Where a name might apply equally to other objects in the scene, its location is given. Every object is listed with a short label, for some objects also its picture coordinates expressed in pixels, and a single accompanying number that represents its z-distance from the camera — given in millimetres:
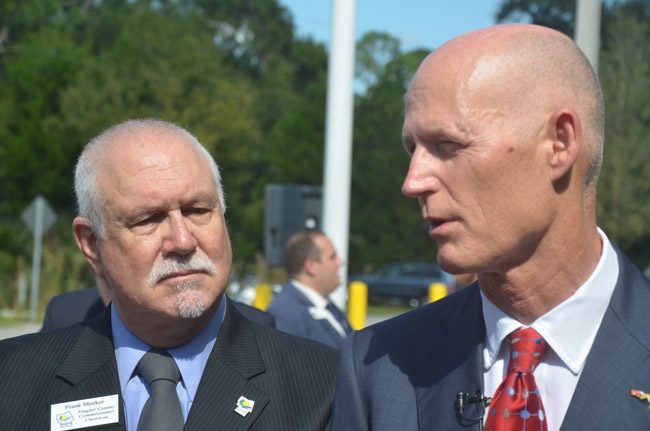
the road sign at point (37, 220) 23938
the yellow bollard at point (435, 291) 13908
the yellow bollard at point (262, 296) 13516
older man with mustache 3508
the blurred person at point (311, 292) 8188
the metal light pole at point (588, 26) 7801
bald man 2350
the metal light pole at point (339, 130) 11500
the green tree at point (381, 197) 57062
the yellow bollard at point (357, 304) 12609
